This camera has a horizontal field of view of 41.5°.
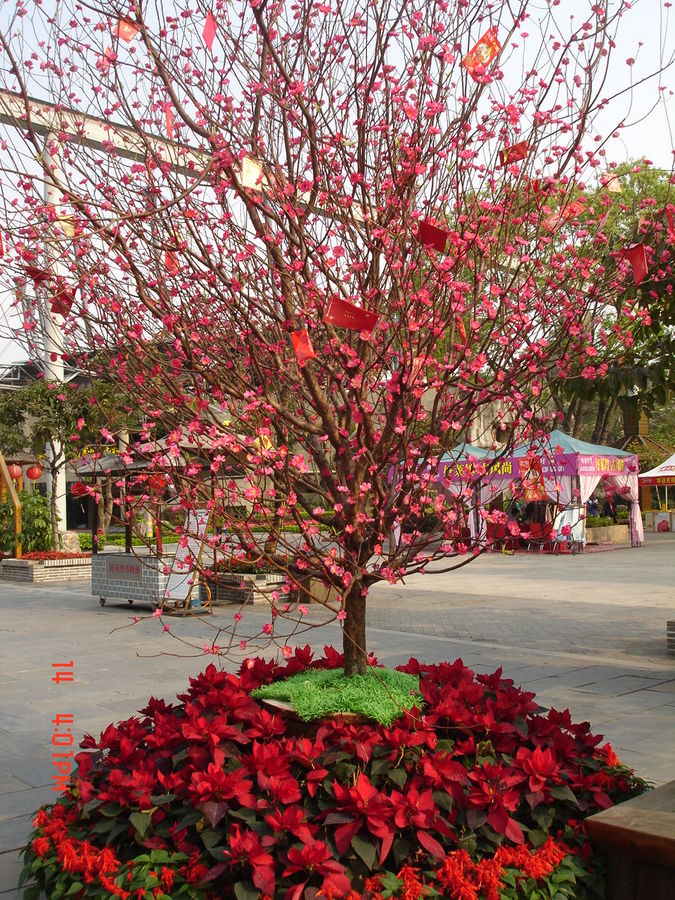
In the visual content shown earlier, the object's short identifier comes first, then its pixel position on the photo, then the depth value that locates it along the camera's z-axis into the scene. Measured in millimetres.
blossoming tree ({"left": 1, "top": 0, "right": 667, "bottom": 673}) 3852
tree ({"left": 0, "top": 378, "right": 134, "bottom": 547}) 20516
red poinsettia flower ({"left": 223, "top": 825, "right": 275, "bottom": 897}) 3176
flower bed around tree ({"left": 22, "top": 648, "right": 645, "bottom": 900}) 3326
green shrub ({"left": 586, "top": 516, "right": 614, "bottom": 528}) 29906
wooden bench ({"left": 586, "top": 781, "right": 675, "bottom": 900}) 3125
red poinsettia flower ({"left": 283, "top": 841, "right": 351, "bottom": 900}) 3150
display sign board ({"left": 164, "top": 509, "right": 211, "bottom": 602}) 12918
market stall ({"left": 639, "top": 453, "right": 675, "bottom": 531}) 15641
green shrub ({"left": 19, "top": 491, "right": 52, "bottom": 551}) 22594
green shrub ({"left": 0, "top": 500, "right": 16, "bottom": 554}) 22891
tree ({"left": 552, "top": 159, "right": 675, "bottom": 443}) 5952
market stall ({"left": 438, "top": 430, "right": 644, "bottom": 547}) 24016
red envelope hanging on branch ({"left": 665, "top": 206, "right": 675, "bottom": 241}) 4816
